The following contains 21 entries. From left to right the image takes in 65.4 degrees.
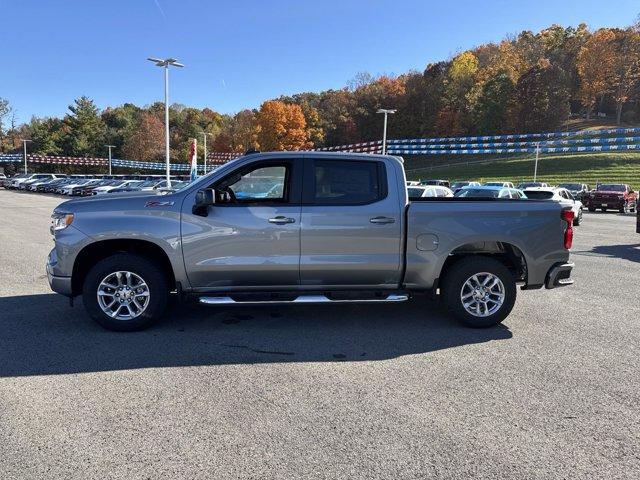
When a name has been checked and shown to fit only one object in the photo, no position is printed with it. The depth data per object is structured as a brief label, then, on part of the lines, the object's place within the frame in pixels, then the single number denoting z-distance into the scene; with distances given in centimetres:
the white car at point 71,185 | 3962
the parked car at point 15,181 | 4889
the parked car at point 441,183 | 3658
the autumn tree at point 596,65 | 8356
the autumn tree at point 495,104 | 7894
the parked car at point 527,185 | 3331
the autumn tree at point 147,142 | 8962
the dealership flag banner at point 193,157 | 2375
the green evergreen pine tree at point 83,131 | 9300
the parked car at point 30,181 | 4716
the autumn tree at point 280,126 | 7825
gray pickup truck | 527
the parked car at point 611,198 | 2803
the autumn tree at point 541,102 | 7581
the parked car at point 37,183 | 4506
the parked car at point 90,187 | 3706
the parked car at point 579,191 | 3027
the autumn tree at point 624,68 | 8156
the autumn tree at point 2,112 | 10387
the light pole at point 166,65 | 2925
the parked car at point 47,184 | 4375
